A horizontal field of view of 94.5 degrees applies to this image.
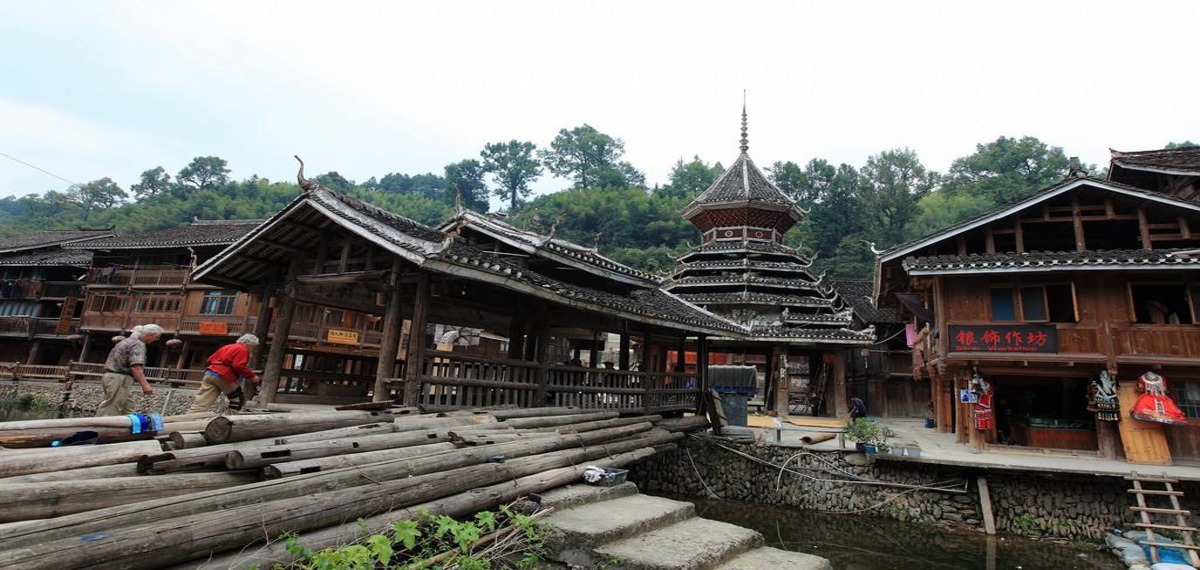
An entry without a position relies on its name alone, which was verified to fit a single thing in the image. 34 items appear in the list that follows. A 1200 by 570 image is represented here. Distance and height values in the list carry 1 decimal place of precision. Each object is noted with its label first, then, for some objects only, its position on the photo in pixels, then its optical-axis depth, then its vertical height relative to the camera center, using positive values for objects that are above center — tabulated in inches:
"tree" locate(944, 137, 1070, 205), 2062.0 +972.2
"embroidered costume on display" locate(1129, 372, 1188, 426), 516.4 +13.6
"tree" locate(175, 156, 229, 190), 2910.9 +934.6
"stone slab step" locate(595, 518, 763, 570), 197.2 -61.8
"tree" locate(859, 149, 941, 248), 2060.8 +776.6
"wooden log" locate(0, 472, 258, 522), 129.6 -38.0
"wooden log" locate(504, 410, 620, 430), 329.6 -28.0
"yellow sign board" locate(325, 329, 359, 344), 1048.2 +47.9
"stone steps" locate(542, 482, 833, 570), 202.5 -61.4
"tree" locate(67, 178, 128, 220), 2952.8 +793.0
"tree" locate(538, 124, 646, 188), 3294.8 +1334.4
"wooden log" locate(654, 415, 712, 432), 559.5 -39.0
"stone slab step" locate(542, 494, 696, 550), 210.2 -57.3
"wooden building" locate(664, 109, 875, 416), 914.1 +182.9
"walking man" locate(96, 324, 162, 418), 319.3 -12.7
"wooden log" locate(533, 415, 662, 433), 357.4 -32.0
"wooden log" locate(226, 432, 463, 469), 175.6 -31.5
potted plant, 556.1 -36.8
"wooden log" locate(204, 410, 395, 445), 188.3 -25.2
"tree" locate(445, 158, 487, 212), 3235.7 +1120.8
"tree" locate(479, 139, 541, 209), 3400.6 +1256.7
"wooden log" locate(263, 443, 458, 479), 177.5 -34.7
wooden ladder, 399.6 -70.3
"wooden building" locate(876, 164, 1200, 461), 540.4 +113.4
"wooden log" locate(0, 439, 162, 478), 149.6 -32.5
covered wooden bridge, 341.7 +57.3
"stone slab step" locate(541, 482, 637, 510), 247.6 -53.8
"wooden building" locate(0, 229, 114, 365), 1277.1 +93.1
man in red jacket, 334.6 -11.1
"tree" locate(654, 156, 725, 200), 2928.4 +1142.1
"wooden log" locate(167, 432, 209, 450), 179.0 -28.6
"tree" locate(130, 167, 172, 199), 2968.5 +869.5
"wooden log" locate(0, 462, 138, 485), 145.9 -35.5
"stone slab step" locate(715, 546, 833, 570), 212.7 -65.6
